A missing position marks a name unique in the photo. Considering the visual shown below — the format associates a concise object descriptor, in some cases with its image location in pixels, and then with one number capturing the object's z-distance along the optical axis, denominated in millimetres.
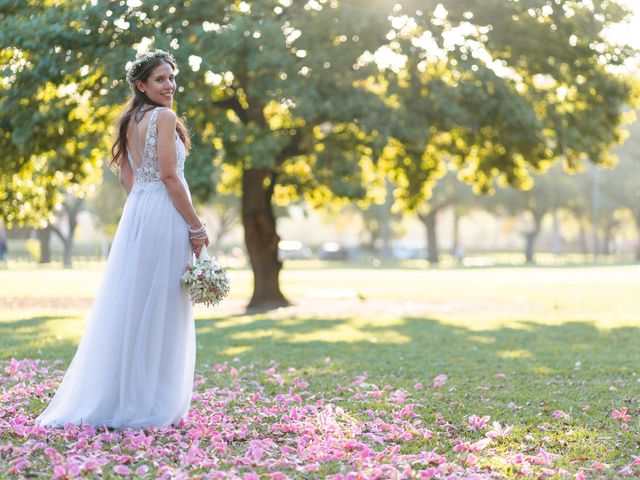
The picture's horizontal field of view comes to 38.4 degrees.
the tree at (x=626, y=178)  64875
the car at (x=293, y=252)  74750
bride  6172
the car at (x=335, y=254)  69000
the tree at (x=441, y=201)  60562
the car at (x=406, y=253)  78388
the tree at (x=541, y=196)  61375
